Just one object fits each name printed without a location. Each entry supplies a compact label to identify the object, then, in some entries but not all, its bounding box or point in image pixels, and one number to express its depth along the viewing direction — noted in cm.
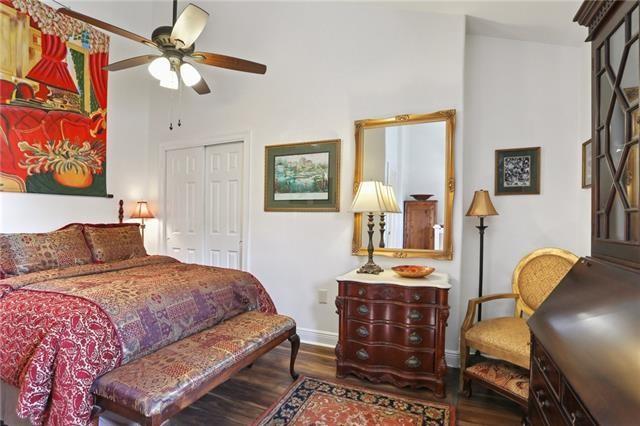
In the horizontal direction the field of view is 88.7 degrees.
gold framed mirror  271
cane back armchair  202
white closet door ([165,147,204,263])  398
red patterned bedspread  146
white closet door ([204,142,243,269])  372
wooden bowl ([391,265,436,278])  242
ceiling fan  211
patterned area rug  193
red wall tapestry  291
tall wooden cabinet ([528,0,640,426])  85
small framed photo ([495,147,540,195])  270
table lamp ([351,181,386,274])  258
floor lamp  258
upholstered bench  142
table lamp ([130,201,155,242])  399
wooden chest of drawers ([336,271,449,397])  226
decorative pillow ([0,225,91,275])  243
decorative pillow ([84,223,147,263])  296
